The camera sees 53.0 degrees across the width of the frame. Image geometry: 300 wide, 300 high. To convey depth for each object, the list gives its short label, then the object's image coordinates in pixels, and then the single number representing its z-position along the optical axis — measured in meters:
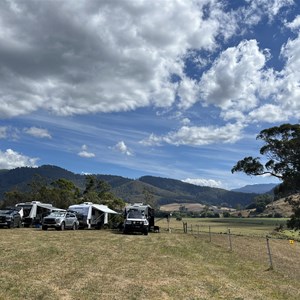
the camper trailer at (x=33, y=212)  29.48
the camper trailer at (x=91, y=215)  29.78
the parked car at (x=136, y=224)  24.13
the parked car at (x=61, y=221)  25.31
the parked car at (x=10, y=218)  26.21
